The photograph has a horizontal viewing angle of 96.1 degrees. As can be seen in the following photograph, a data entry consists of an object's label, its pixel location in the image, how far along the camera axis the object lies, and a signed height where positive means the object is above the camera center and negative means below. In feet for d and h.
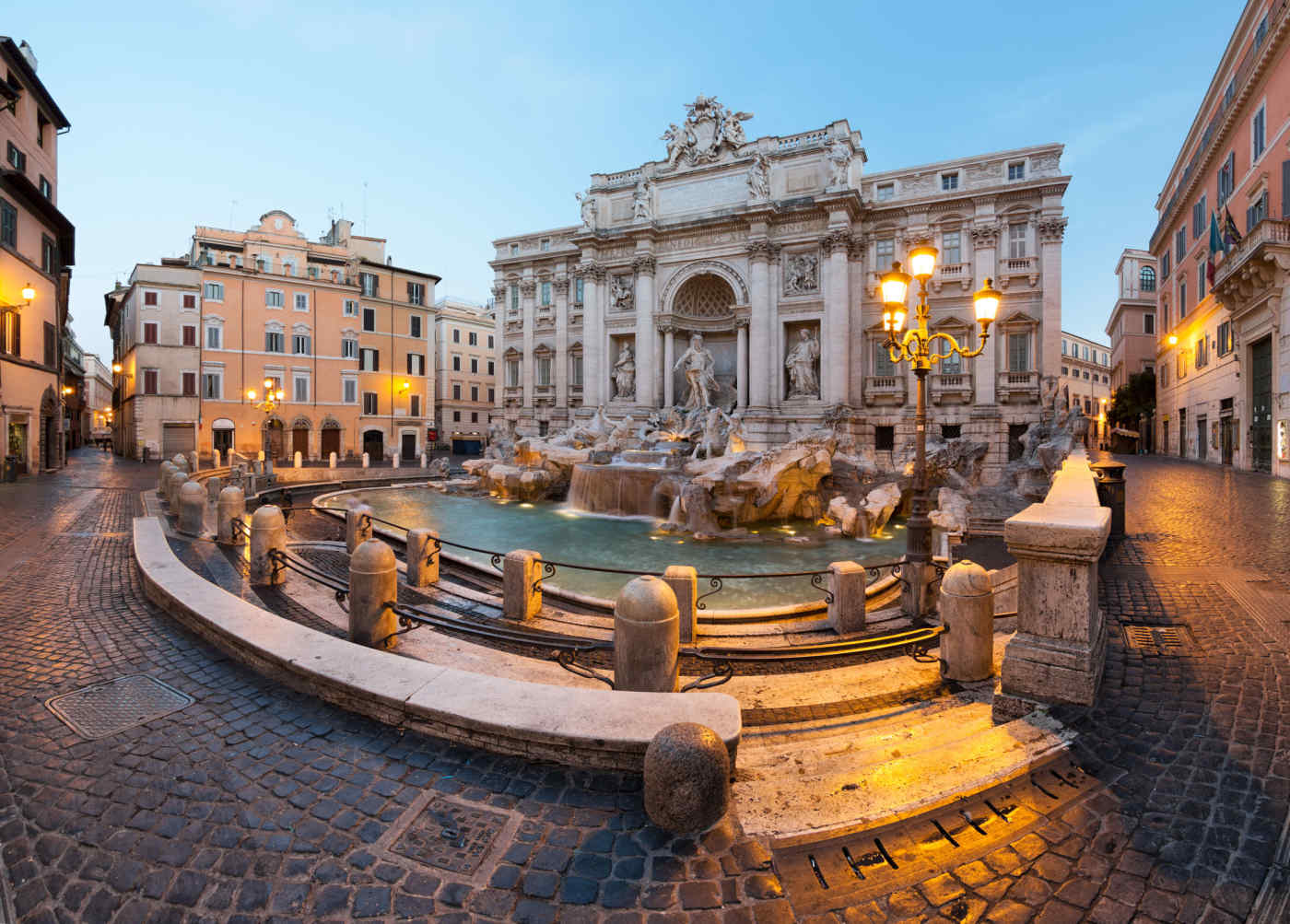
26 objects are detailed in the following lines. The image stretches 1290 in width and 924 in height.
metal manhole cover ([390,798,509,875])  8.70 -6.09
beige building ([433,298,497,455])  175.22 +23.52
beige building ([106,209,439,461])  116.47 +22.45
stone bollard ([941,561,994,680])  15.19 -4.56
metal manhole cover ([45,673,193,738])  12.88 -6.03
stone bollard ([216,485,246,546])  33.83 -3.54
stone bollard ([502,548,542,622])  23.80 -5.51
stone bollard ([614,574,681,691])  14.17 -4.57
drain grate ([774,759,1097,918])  8.02 -5.99
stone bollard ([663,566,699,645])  20.77 -5.14
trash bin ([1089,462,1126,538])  32.14 -2.12
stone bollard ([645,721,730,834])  8.83 -5.04
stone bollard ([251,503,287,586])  26.32 -4.14
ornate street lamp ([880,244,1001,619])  23.89 +5.10
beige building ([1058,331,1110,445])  212.13 +30.10
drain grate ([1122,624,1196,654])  16.12 -5.46
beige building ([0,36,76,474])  66.28 +22.78
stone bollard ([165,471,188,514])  42.11 -2.78
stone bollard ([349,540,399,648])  19.10 -4.79
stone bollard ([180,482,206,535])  35.88 -3.63
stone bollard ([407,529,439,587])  27.86 -5.14
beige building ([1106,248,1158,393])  146.20 +33.36
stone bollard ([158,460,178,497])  49.08 -1.81
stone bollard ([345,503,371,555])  32.01 -4.04
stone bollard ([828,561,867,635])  22.18 -5.56
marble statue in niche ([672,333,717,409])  95.25 +13.30
